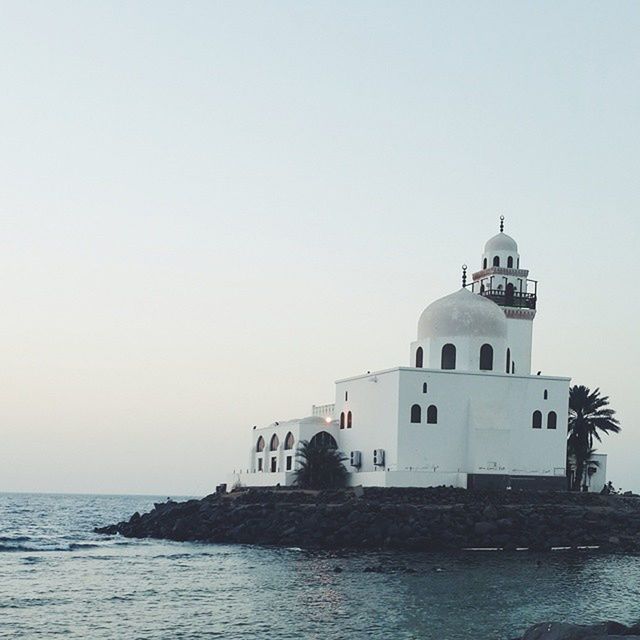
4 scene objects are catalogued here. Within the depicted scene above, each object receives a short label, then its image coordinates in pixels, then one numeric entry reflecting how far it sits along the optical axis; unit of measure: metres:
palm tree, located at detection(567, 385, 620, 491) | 58.59
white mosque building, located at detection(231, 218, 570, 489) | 53.03
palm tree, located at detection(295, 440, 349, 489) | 54.84
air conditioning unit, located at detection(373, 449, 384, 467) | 53.16
